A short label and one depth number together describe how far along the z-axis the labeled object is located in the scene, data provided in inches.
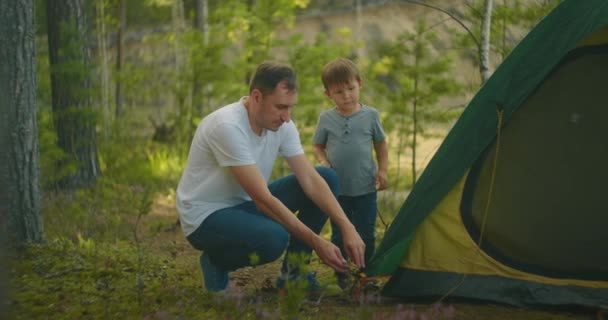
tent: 147.8
